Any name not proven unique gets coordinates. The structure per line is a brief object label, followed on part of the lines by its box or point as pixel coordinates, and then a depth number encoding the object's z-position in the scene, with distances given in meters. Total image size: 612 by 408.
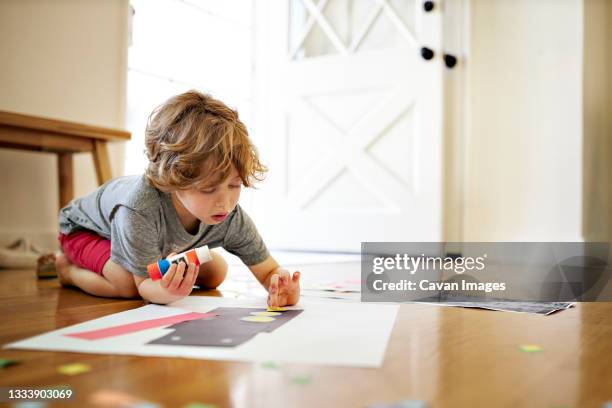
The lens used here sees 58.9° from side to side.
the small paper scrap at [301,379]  0.53
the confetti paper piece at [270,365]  0.57
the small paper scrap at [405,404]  0.45
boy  0.94
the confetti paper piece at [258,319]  0.80
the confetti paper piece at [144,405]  0.46
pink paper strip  0.71
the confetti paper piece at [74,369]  0.55
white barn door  2.42
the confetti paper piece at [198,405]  0.46
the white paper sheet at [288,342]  0.61
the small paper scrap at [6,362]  0.58
